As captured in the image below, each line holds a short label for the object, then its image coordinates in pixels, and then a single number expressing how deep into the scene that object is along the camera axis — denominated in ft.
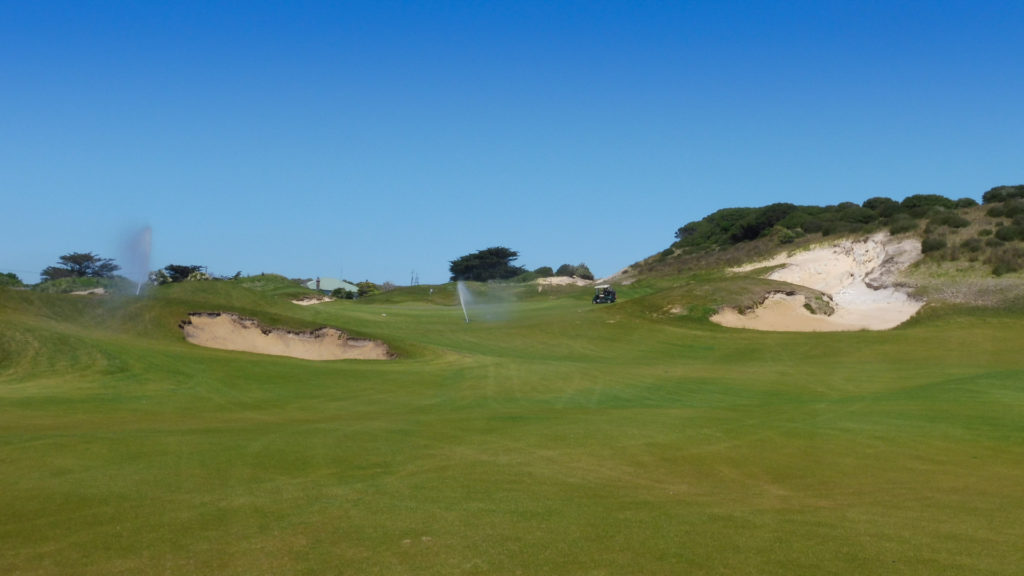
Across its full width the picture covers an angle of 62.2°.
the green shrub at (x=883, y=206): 296.92
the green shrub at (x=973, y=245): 192.34
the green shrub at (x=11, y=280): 330.83
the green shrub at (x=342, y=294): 385.09
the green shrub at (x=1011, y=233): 194.08
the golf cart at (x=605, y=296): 224.12
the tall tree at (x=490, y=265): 474.90
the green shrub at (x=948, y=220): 211.61
